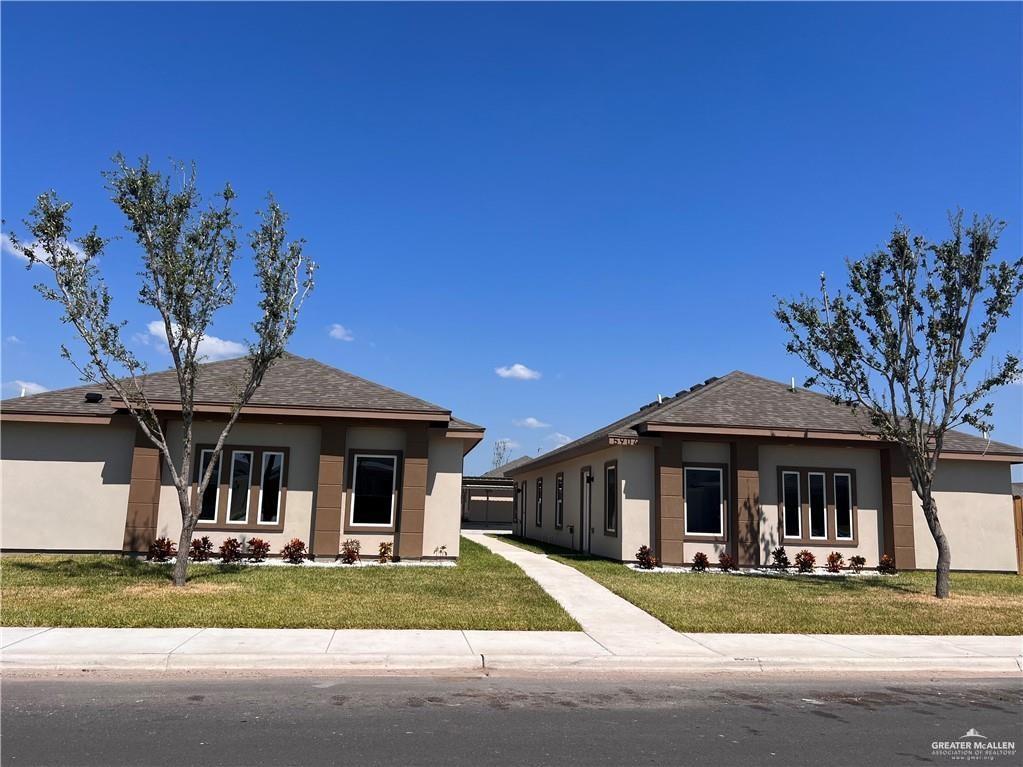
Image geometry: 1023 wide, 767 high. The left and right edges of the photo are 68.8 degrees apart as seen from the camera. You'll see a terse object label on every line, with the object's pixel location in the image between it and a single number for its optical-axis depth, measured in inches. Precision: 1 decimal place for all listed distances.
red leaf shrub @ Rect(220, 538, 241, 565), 665.6
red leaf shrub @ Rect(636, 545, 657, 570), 716.0
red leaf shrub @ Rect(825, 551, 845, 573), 727.7
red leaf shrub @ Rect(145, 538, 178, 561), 660.1
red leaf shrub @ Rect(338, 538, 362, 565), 679.1
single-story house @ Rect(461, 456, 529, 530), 1873.8
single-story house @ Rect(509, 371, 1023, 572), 736.3
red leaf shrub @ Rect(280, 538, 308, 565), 676.1
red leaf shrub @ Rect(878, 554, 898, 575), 740.6
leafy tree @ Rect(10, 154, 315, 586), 499.2
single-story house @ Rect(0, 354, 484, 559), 685.9
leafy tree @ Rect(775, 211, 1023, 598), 542.6
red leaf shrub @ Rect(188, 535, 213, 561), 659.4
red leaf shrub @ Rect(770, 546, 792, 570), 733.9
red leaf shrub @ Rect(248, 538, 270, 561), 675.4
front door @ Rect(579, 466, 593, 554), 886.3
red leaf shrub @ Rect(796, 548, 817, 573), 730.2
